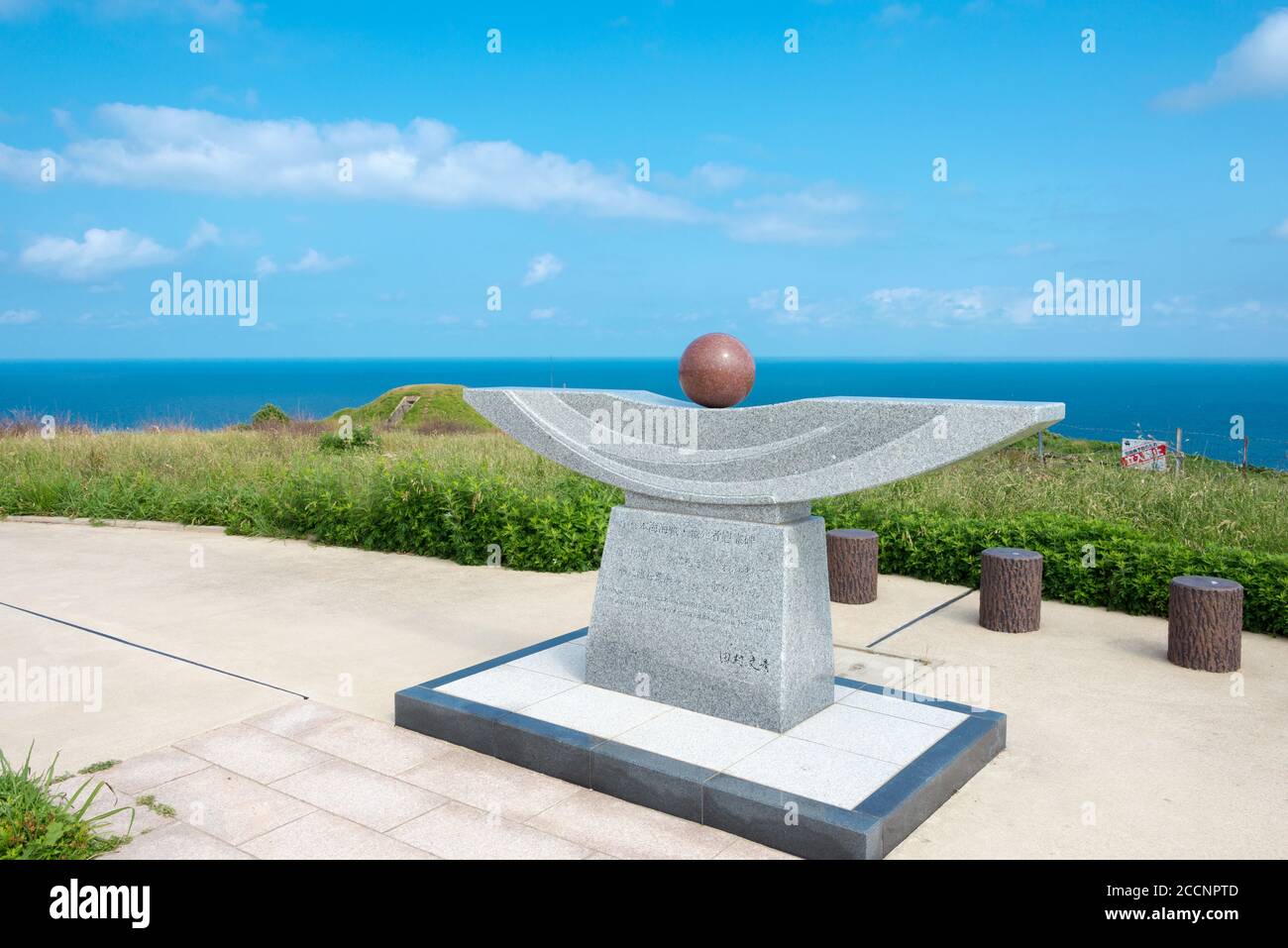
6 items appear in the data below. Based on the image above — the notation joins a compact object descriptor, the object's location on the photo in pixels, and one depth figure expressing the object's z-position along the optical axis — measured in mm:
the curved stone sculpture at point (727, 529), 4742
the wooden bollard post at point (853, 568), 8133
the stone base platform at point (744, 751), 4074
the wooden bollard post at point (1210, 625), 6340
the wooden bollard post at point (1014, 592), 7297
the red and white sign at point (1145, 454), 13477
